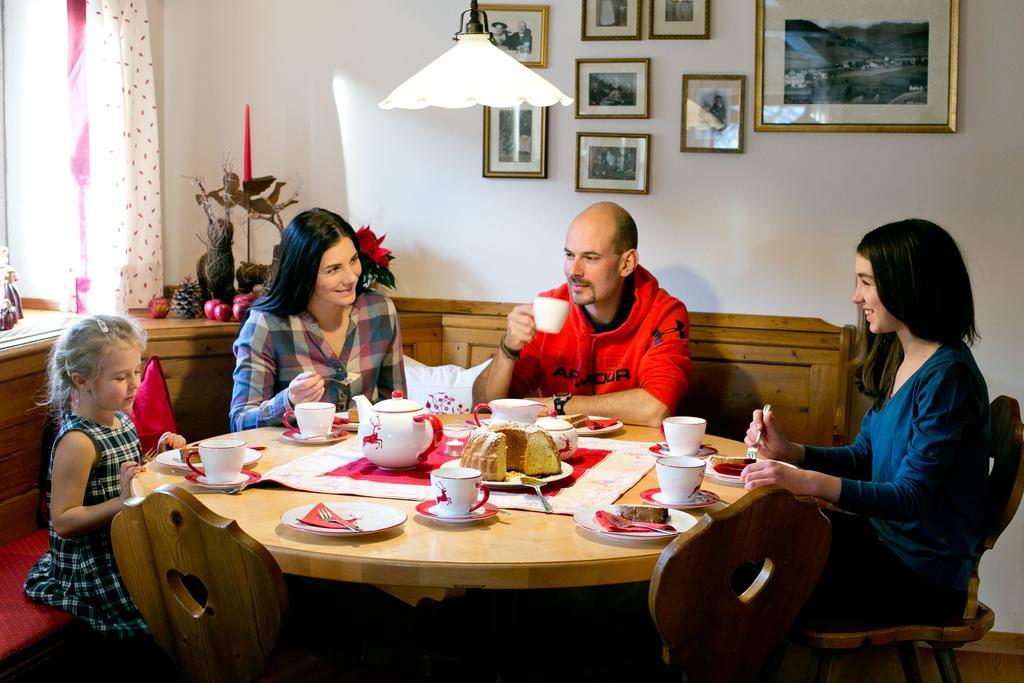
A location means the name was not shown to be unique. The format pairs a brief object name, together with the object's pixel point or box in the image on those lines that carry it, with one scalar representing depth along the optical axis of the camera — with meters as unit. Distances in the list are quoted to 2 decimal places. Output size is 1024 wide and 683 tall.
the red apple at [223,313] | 3.42
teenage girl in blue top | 1.97
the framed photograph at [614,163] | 3.45
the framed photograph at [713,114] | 3.35
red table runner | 2.00
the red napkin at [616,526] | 1.68
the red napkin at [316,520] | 1.66
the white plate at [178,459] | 2.05
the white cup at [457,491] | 1.71
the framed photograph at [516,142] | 3.54
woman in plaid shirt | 2.70
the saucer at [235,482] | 1.91
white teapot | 2.02
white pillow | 3.37
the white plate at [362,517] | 1.65
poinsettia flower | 3.49
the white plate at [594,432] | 2.46
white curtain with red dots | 3.31
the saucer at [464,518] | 1.72
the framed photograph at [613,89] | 3.42
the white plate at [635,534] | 1.65
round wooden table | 1.55
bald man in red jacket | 2.96
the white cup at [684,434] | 2.19
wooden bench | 3.30
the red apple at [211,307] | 3.42
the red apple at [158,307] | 3.44
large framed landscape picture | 3.19
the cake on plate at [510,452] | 1.95
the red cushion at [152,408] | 2.75
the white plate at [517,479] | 1.92
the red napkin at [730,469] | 2.07
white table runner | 1.88
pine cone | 3.46
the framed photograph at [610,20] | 3.41
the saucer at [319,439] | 2.29
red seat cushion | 2.01
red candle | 3.56
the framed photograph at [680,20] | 3.34
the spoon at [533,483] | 1.92
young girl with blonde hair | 2.12
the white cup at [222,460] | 1.90
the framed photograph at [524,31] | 3.49
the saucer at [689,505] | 1.83
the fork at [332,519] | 1.66
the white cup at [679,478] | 1.81
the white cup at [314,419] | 2.28
